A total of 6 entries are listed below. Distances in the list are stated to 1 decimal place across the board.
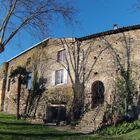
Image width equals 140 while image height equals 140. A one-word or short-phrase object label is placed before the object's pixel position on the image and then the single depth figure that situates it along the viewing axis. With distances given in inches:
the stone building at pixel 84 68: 462.7
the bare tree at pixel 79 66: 504.0
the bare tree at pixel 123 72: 437.0
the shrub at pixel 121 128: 363.0
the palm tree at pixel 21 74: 630.7
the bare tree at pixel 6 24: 312.0
